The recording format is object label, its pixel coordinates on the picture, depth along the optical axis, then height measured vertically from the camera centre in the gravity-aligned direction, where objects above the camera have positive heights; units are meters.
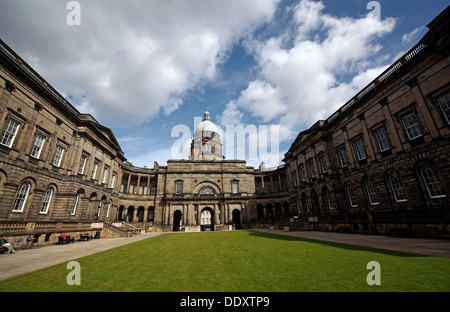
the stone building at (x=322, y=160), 13.46 +5.58
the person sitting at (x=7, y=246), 11.19 -1.10
